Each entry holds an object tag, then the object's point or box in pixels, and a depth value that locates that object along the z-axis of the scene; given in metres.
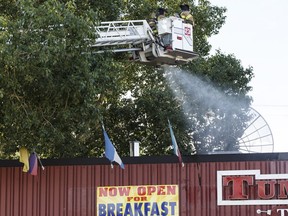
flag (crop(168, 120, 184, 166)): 20.34
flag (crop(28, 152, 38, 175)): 21.22
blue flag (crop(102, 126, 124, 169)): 20.36
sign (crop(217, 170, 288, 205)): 20.06
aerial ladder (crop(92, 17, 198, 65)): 23.59
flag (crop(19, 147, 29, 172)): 21.38
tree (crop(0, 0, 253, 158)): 19.92
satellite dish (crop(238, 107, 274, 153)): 31.78
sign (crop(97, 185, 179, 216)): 20.77
